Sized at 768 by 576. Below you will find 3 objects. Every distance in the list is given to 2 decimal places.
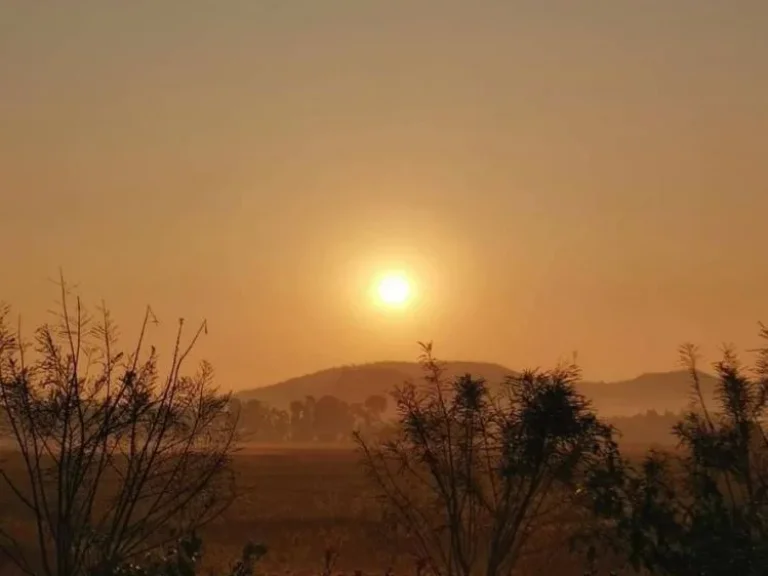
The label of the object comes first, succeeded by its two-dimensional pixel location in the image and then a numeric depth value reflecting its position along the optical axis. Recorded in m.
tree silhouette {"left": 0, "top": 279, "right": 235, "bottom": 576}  12.02
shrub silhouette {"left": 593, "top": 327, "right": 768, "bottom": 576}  12.79
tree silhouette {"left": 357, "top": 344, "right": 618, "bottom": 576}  16.78
